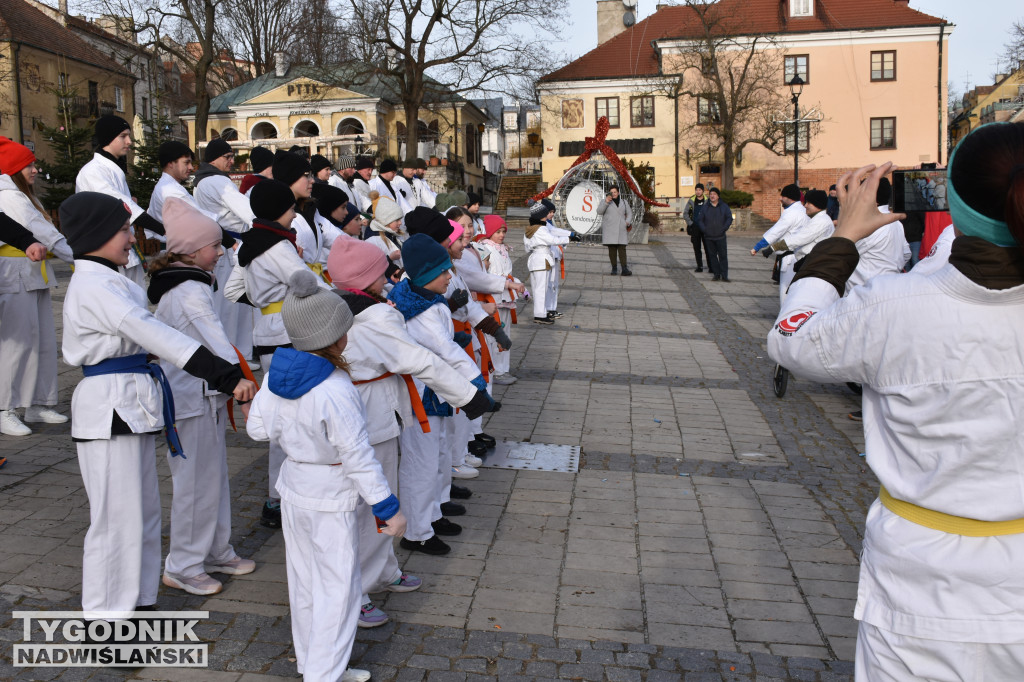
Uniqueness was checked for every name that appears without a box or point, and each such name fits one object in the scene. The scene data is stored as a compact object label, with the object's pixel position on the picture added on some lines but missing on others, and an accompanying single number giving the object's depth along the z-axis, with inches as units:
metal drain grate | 259.3
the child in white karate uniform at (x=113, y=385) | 145.9
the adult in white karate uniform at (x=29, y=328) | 257.3
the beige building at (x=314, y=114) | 1959.9
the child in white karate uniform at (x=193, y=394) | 169.8
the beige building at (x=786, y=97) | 1883.6
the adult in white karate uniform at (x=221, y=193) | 292.0
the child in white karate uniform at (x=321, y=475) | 134.2
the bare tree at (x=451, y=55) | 1450.5
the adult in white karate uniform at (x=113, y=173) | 257.6
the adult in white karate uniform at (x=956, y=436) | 80.4
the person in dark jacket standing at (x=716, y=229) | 730.8
